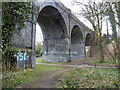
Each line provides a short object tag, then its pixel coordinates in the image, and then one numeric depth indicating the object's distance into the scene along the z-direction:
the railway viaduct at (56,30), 14.12
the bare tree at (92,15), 6.60
